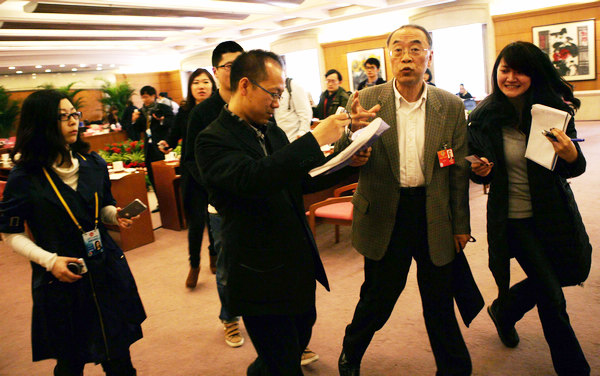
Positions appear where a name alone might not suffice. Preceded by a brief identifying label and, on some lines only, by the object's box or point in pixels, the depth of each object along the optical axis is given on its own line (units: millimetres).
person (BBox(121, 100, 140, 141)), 9732
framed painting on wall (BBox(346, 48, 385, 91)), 14734
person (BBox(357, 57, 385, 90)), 6234
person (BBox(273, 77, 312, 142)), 5203
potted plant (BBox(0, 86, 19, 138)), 15688
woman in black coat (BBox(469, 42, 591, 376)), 2033
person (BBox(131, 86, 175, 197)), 5613
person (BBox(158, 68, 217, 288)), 3533
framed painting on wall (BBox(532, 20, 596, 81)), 11070
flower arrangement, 7534
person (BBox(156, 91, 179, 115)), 6577
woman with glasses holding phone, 1780
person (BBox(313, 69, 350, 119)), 6539
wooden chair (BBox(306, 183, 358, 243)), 3914
